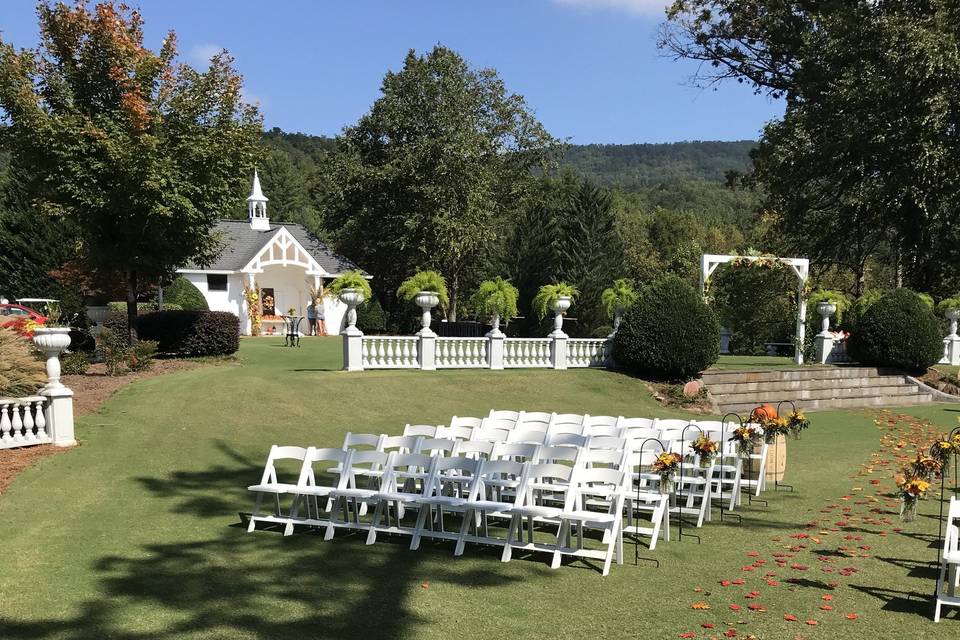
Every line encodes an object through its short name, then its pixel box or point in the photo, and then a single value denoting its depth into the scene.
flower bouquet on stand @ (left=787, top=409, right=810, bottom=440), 9.96
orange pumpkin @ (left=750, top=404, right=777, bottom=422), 9.88
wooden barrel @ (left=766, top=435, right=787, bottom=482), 11.70
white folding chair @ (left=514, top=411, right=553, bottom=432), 11.19
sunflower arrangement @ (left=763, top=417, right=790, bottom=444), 9.62
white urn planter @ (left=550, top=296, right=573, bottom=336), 23.17
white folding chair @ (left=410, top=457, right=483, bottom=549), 7.98
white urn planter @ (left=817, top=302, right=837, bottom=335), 27.36
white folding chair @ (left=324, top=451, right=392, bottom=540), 8.35
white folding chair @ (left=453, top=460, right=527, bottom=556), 7.76
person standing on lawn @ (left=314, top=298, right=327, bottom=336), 39.71
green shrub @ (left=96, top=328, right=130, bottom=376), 18.42
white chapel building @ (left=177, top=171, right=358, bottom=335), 40.41
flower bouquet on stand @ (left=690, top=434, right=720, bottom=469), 8.55
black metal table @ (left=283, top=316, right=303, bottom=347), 29.83
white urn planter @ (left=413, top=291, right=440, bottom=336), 21.22
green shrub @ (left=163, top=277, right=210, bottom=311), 36.44
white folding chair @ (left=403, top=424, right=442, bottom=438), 10.30
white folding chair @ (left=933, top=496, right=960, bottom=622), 6.01
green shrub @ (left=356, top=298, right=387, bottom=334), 41.46
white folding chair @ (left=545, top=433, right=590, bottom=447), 9.90
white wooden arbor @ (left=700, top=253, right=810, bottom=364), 24.94
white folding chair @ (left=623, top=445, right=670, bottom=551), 8.16
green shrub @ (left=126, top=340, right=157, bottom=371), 19.05
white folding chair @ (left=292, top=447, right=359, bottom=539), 8.52
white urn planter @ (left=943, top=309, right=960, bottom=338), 30.20
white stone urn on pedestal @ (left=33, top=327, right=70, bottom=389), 12.05
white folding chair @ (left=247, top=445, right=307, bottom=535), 8.60
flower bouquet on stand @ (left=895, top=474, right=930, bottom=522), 6.77
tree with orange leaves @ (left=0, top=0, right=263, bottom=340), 19.23
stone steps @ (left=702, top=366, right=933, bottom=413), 22.70
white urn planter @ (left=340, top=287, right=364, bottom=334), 20.27
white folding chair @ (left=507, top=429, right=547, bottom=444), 10.25
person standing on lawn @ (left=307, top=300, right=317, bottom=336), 37.91
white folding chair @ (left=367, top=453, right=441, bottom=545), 8.15
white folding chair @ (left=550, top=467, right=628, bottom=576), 7.37
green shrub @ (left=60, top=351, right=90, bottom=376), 18.02
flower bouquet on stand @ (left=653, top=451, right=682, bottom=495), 7.82
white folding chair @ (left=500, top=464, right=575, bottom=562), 7.53
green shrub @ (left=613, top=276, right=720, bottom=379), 21.75
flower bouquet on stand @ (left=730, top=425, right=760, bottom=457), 9.26
